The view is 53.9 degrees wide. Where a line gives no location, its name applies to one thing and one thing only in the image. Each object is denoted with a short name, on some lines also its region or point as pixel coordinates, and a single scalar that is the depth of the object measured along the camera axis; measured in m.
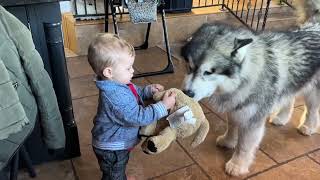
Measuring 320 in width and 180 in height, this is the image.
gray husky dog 1.40
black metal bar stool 2.88
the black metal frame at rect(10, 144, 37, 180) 1.29
